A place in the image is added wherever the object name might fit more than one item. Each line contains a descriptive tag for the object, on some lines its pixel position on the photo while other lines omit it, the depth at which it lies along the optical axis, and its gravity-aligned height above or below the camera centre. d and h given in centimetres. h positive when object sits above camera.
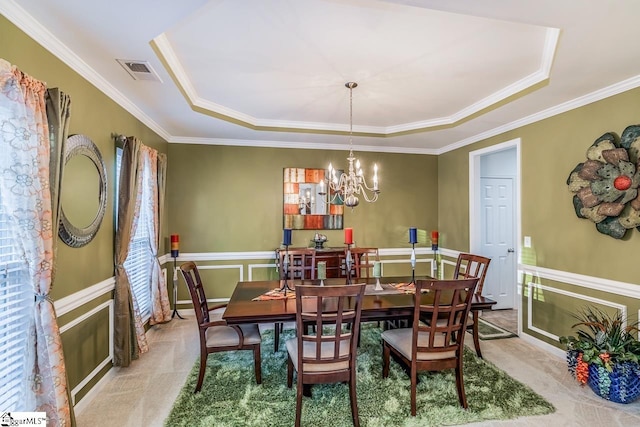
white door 475 -31
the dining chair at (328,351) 198 -93
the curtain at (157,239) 382 -28
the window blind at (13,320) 171 -57
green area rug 224 -140
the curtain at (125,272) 291 -52
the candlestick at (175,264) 441 -68
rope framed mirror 220 +18
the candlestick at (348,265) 320 -49
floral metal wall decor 260 +28
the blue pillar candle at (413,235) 326 -19
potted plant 239 -110
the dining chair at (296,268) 333 -62
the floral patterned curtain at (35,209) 163 +3
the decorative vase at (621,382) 239 -124
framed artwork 495 +20
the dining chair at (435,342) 217 -95
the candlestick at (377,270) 298 -50
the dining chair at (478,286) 310 -66
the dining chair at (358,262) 385 -55
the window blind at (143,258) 359 -49
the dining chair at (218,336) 253 -99
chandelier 321 +31
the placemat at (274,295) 276 -70
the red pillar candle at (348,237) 341 -22
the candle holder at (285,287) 297 -68
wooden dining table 231 -70
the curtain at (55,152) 187 +37
